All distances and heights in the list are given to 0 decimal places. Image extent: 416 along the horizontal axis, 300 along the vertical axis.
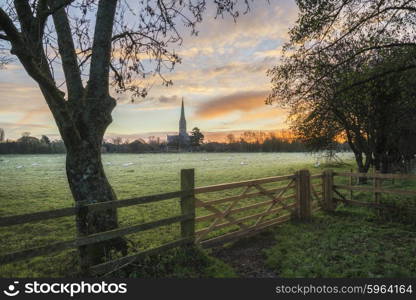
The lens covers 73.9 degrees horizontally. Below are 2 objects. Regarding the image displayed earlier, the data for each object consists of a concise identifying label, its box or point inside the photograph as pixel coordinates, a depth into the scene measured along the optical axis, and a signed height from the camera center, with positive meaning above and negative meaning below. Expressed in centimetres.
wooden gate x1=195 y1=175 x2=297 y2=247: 658 -170
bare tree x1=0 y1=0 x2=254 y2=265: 470 +108
